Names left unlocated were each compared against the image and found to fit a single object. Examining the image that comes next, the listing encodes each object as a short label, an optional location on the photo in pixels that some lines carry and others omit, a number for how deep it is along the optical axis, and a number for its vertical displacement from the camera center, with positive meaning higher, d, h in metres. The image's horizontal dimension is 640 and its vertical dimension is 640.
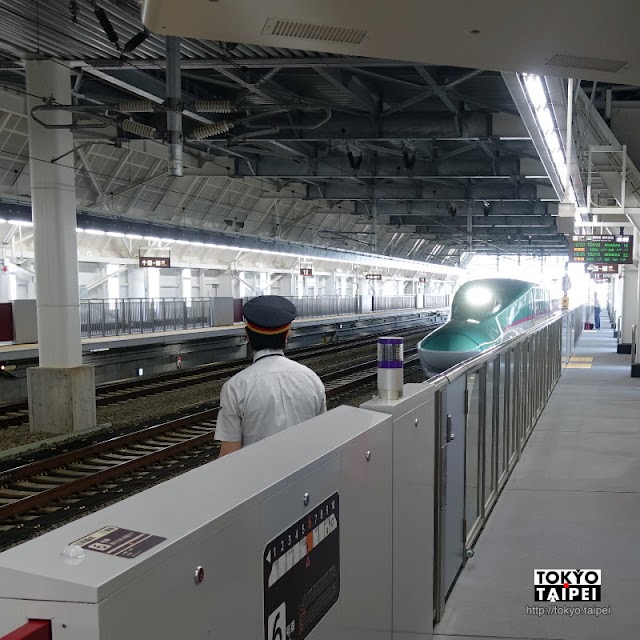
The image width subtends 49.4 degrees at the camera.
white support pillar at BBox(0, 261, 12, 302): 21.44 -0.14
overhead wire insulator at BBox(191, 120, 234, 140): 9.21 +2.02
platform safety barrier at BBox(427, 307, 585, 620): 3.79 -1.20
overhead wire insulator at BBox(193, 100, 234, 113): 8.94 +2.22
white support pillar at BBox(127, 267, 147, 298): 29.72 -0.15
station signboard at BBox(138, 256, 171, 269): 24.92 +0.58
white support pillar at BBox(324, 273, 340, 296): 44.88 -0.53
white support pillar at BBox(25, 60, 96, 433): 10.37 +0.02
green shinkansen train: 12.88 -0.93
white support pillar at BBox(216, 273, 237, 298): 32.97 -0.28
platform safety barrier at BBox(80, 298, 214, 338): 18.06 -1.10
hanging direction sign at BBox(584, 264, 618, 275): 20.86 +0.17
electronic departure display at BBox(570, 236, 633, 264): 16.50 +0.59
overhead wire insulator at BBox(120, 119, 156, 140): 9.43 +2.07
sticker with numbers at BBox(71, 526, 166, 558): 1.32 -0.51
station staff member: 2.95 -0.48
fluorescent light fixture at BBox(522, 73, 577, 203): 5.98 +1.60
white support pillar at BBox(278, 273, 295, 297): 37.50 -0.37
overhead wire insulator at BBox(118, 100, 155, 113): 9.10 +2.26
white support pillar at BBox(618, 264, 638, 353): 20.96 -0.66
